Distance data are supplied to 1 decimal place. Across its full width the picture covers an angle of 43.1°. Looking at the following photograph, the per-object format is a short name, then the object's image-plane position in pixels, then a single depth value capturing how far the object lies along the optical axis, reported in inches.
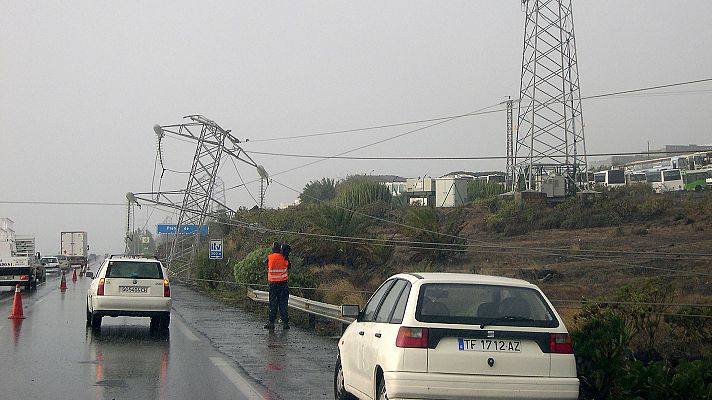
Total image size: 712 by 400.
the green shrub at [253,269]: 1254.3
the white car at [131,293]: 756.6
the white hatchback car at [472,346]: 302.8
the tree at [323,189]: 3651.6
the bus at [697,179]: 2164.1
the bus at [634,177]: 2592.5
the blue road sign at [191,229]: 2071.9
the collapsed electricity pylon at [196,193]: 2003.0
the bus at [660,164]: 2364.7
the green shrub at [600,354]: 374.3
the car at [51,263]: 2721.5
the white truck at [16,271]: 1521.9
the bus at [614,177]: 2737.9
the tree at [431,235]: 1496.1
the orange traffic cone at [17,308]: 864.3
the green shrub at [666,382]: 333.4
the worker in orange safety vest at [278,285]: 780.6
